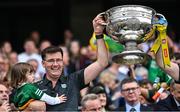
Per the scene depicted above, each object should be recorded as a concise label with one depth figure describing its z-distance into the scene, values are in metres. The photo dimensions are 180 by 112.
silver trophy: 6.84
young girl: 7.18
